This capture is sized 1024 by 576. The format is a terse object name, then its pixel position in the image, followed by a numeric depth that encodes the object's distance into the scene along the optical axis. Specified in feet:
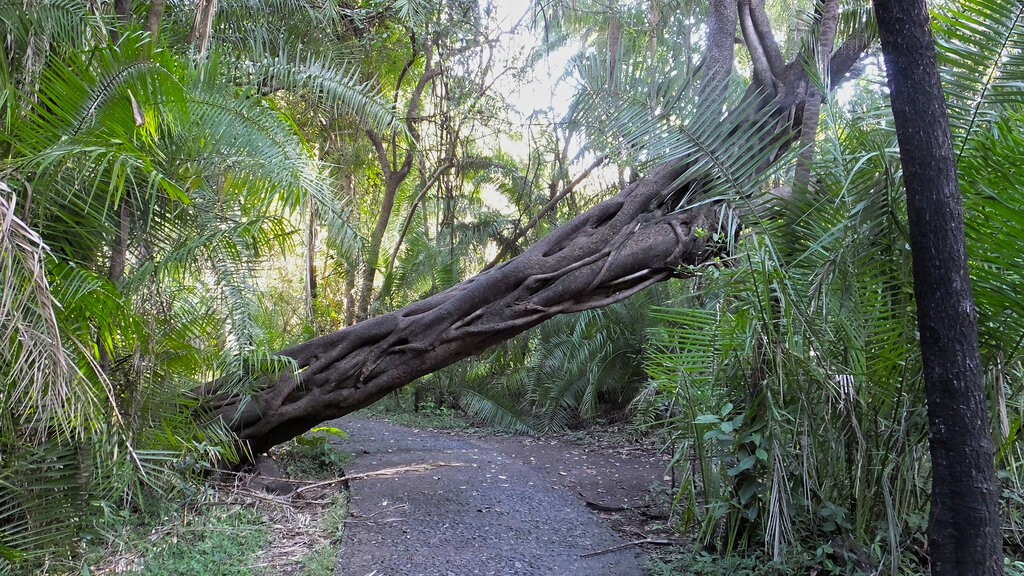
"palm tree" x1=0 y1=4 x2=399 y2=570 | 8.68
